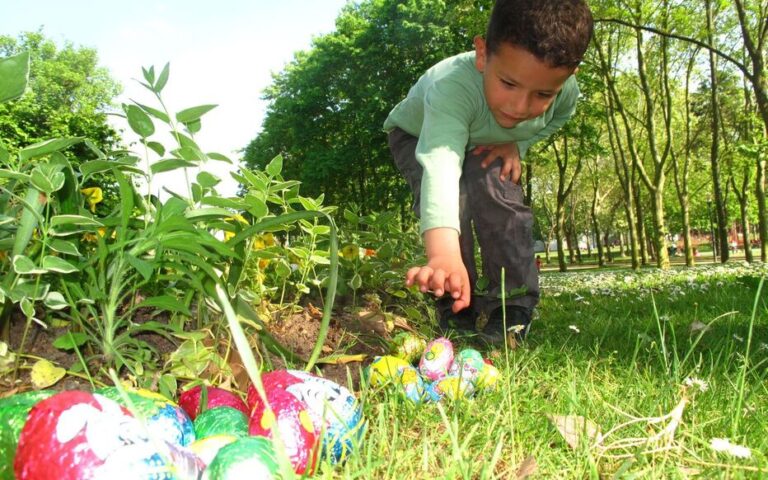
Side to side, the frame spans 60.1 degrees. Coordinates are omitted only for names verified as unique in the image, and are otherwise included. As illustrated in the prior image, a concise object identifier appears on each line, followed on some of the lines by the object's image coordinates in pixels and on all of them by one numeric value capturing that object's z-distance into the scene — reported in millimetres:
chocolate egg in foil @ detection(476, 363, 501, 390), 699
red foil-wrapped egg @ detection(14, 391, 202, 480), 411
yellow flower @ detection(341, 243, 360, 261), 1182
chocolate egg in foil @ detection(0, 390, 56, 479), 455
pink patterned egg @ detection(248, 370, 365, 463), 532
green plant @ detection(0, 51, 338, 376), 637
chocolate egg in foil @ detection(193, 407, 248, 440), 535
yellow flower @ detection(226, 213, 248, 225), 852
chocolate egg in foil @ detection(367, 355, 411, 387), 699
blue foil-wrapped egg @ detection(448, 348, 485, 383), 723
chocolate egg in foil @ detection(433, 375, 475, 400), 663
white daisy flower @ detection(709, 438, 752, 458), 436
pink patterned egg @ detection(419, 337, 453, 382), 764
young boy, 875
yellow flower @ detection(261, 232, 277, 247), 1029
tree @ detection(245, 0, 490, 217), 17568
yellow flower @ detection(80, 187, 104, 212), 856
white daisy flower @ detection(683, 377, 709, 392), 590
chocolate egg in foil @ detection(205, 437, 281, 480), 426
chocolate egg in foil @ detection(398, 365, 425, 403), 662
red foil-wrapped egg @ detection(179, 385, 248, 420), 613
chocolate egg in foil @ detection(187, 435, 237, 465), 491
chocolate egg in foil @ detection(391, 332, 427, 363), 901
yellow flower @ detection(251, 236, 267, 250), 1004
